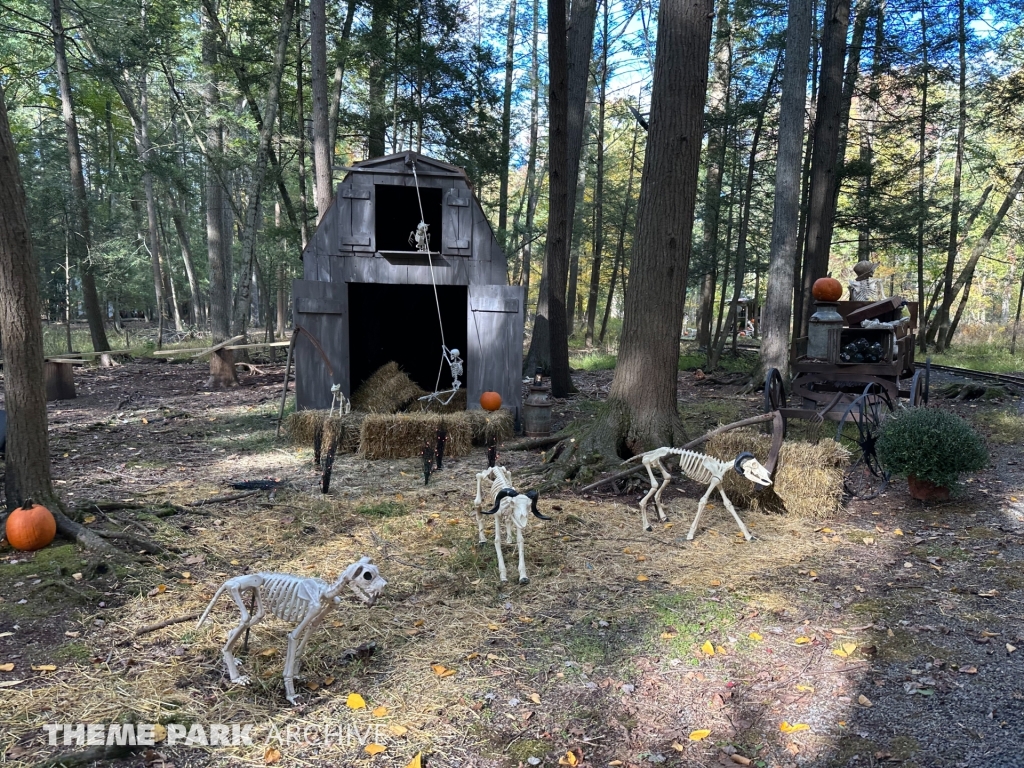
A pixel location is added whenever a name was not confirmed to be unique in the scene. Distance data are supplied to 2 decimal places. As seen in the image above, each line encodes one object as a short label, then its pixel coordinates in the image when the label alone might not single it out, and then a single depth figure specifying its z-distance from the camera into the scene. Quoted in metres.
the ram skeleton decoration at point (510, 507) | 4.55
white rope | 10.10
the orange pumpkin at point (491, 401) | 10.16
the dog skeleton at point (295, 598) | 3.22
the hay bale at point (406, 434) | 8.95
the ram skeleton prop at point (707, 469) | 5.41
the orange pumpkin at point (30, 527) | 4.82
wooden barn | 9.87
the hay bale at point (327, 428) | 9.16
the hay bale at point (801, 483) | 6.36
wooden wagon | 7.68
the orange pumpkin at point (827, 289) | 8.46
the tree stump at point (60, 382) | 12.70
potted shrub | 6.12
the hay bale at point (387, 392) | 10.38
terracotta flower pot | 6.54
